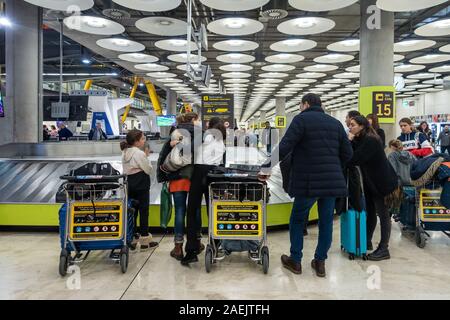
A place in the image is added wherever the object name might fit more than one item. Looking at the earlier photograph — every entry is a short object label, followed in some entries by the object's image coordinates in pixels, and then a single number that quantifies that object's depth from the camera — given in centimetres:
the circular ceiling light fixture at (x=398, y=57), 1370
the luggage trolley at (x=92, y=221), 343
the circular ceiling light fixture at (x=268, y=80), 2120
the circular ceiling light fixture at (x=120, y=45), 1131
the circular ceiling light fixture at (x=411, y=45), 1129
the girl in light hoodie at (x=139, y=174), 407
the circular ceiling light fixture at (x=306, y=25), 894
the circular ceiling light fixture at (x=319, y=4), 723
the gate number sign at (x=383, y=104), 759
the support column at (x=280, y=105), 3002
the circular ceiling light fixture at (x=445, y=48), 1200
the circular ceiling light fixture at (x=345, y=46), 1175
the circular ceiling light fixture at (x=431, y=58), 1378
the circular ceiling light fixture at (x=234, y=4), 720
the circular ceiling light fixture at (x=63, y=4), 718
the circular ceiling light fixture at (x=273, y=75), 1865
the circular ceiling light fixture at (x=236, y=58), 1385
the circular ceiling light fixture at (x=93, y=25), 913
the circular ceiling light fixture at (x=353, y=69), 1625
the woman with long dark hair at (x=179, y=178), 372
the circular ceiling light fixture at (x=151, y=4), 713
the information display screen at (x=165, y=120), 2283
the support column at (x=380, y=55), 781
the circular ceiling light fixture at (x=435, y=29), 912
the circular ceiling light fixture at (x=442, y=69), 1711
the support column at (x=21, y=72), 889
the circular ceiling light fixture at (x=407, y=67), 1588
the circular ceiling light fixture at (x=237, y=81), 2141
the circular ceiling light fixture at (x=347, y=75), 1809
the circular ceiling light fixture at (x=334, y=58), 1430
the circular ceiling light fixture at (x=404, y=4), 695
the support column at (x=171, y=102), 2700
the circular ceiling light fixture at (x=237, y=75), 1860
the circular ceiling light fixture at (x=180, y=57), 1342
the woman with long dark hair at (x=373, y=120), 482
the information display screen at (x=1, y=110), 890
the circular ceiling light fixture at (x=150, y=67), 1600
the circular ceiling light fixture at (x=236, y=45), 1154
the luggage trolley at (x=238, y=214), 348
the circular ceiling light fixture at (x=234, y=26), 893
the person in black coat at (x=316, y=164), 327
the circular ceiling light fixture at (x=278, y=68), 1625
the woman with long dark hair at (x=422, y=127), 819
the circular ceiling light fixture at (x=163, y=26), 905
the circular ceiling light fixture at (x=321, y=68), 1639
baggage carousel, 507
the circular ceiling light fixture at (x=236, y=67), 1628
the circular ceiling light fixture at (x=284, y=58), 1402
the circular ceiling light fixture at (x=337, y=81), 2081
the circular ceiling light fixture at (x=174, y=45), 1129
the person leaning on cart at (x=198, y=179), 364
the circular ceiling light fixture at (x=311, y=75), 1874
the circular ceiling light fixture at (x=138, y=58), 1365
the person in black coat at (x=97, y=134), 1353
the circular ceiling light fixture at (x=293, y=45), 1151
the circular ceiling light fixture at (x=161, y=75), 1841
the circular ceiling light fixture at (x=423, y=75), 1911
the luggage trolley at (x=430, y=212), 432
